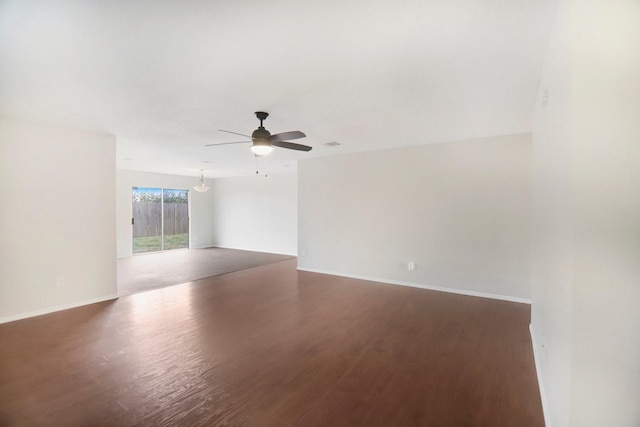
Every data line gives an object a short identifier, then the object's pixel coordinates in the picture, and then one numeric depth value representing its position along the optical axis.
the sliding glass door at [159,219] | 8.59
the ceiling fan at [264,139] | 3.21
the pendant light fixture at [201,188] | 9.10
